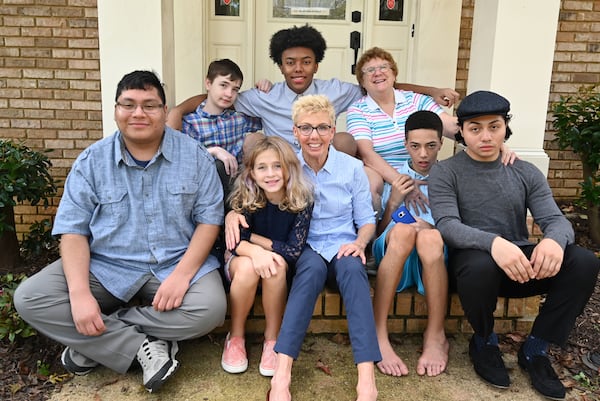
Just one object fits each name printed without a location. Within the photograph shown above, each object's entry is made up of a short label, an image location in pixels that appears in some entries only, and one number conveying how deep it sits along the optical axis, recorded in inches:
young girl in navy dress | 88.7
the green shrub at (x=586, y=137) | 144.0
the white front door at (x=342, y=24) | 177.9
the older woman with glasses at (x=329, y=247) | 81.5
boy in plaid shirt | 117.0
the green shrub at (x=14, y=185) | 119.0
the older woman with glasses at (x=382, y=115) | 116.4
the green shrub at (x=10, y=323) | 90.4
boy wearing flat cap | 84.5
